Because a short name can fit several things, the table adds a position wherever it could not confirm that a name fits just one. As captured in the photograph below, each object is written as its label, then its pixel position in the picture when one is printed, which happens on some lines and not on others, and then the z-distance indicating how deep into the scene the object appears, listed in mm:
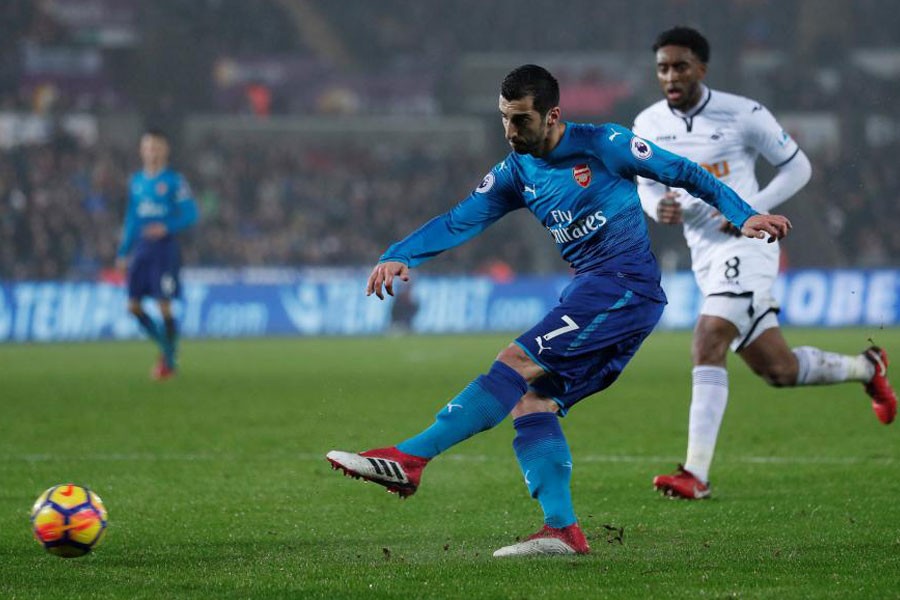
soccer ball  9859
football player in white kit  14062
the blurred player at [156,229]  29125
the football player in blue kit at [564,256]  10180
